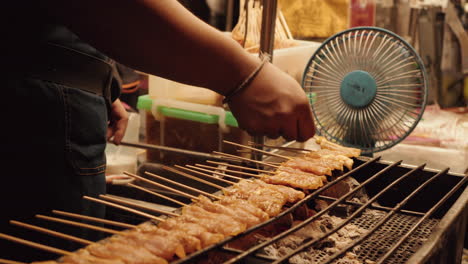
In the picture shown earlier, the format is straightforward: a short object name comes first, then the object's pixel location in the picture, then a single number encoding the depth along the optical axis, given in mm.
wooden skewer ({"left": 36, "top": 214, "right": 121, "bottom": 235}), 775
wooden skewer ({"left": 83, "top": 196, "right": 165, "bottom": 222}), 869
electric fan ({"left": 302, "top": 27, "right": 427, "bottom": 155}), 1248
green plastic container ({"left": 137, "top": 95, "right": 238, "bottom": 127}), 1338
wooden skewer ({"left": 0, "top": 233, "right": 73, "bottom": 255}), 697
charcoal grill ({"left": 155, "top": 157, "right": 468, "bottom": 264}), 848
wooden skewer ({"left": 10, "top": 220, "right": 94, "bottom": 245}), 745
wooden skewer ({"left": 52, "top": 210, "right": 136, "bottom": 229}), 782
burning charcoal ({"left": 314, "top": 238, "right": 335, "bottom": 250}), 990
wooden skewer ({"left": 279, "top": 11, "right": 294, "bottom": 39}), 1490
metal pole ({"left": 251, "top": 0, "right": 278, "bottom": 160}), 1245
